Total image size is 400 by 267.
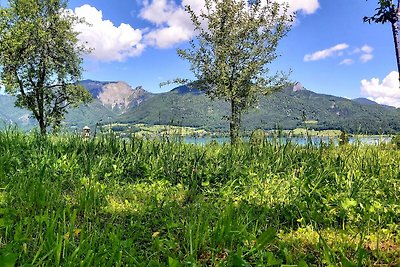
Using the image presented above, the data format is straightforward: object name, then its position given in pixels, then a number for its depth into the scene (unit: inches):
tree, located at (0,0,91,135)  1389.0
